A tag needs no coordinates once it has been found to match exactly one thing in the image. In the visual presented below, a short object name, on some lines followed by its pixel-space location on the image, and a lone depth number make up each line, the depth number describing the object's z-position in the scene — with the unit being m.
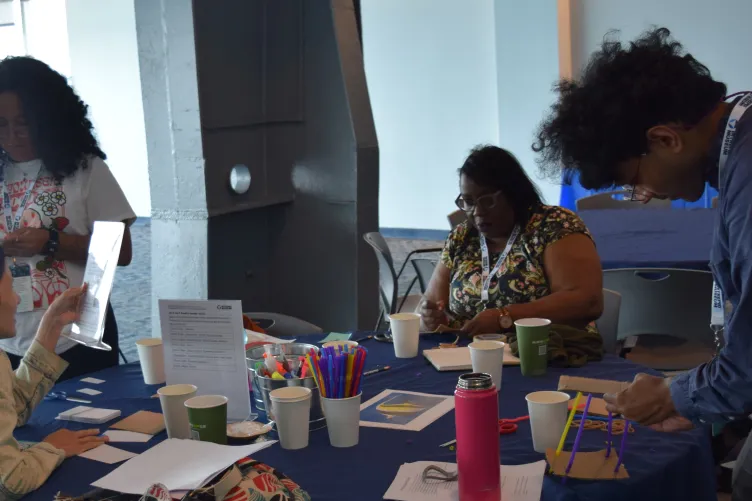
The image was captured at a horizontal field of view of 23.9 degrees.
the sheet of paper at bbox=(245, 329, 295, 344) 4.52
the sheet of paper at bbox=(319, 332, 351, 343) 4.67
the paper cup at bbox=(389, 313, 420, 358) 4.44
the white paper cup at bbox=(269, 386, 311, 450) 3.75
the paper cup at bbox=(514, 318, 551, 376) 4.17
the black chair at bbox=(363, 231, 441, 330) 6.70
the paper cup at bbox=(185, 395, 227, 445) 3.73
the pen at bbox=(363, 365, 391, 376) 4.31
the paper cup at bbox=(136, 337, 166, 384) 4.33
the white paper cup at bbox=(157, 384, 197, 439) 3.83
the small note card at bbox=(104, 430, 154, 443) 3.89
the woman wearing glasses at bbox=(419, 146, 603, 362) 4.71
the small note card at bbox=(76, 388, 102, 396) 4.28
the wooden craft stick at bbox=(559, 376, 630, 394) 4.04
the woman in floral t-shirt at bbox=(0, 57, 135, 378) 4.72
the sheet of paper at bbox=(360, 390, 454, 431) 3.90
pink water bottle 3.43
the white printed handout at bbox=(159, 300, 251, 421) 3.93
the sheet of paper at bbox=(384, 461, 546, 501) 3.50
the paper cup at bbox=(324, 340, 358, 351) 3.94
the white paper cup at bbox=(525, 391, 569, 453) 3.69
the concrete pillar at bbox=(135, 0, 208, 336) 6.35
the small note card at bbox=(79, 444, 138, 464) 3.77
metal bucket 3.85
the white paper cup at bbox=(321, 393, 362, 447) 3.75
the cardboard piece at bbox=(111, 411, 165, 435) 3.94
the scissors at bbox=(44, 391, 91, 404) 4.21
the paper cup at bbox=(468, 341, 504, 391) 4.08
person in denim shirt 3.52
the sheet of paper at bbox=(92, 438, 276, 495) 3.50
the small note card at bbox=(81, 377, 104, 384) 4.40
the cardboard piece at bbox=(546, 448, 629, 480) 3.56
